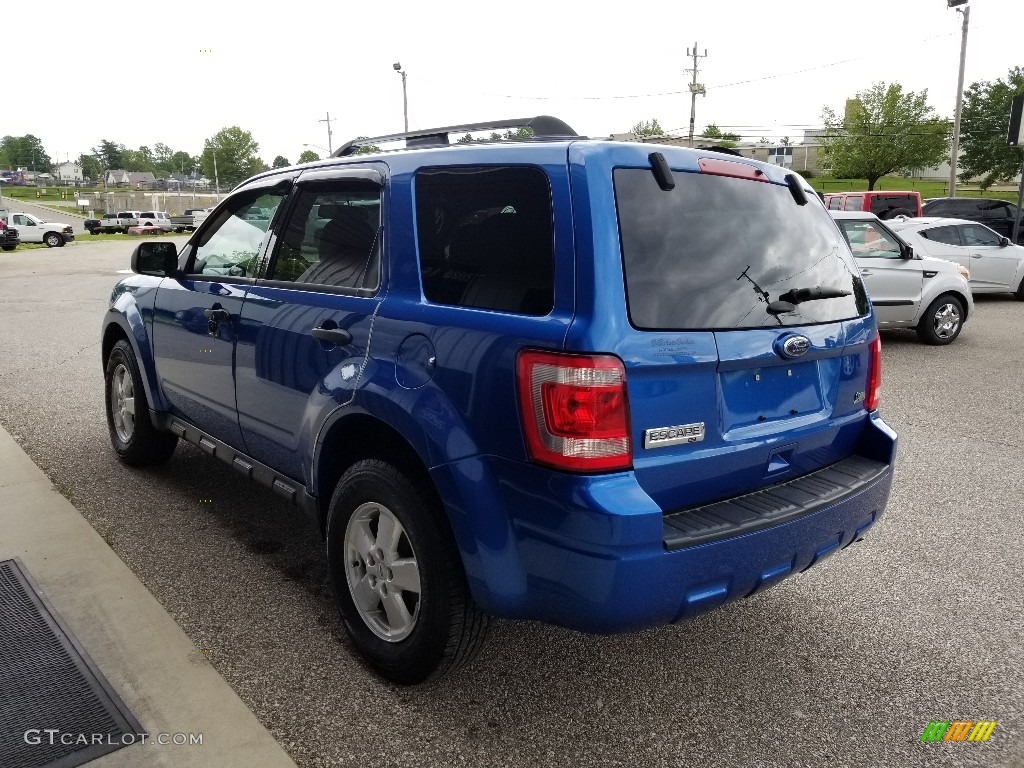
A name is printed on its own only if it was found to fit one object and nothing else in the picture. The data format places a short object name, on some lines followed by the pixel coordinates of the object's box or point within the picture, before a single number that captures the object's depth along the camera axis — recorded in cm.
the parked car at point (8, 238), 3472
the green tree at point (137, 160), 17375
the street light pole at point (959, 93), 3400
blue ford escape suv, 236
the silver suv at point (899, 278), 1017
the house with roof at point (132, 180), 14475
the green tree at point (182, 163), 17588
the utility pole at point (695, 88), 5509
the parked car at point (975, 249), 1327
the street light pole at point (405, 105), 5403
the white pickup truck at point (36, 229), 3978
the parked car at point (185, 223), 5984
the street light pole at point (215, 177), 12062
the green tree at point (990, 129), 5750
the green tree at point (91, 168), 15020
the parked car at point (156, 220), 5856
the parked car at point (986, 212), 2105
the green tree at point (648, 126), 6818
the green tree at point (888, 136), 6194
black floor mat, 257
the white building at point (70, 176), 16745
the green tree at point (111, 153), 16575
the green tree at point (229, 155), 12638
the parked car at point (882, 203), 2278
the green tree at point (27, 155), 18338
